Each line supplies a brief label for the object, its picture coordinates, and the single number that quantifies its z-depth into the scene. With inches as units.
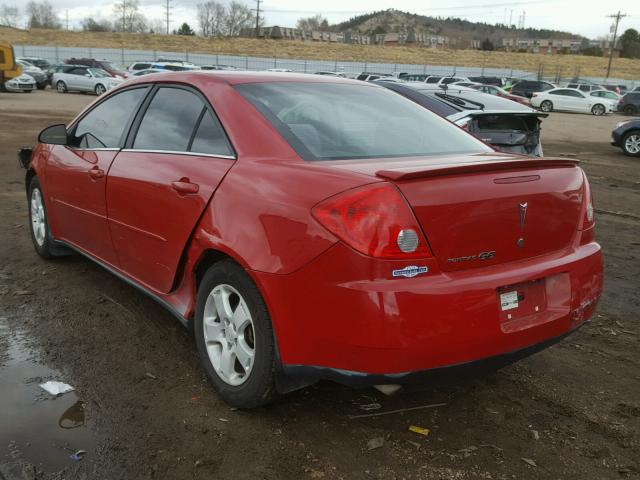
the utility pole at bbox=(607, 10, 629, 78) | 3545.8
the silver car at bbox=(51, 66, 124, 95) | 1236.5
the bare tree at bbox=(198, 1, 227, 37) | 4355.3
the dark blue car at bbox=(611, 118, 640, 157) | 602.9
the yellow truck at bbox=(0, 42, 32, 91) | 1160.2
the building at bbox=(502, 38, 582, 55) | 5649.6
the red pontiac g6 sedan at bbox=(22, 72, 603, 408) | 94.9
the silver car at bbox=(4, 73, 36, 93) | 1183.6
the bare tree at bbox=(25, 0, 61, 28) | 4197.8
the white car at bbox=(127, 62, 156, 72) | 1439.8
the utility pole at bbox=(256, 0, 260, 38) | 4183.1
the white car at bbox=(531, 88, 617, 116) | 1406.3
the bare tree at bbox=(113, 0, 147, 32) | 4355.3
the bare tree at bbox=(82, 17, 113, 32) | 4254.4
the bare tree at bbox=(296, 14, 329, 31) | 6038.9
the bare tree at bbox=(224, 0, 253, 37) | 4345.5
